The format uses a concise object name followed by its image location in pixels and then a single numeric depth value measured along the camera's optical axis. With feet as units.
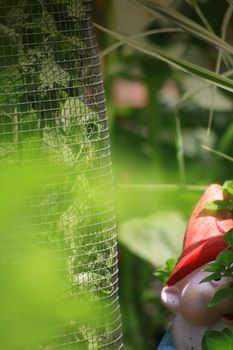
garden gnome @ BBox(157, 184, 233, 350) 6.91
